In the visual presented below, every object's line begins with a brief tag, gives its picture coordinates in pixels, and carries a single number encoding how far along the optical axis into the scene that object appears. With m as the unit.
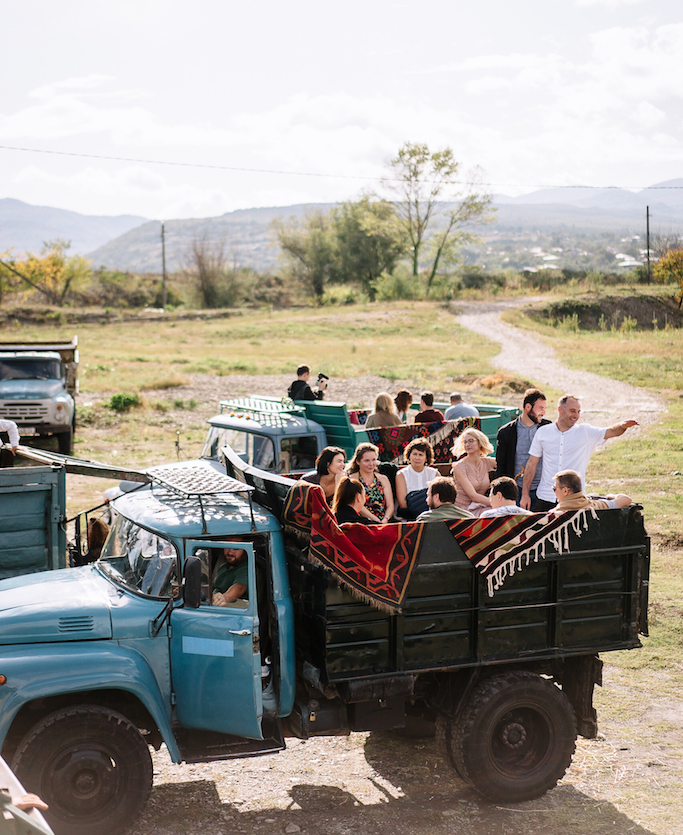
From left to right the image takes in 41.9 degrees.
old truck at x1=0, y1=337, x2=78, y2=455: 18.33
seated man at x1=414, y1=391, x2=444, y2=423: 12.00
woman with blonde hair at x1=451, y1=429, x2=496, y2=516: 7.77
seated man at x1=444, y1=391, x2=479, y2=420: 12.23
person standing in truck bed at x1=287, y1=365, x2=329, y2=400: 12.93
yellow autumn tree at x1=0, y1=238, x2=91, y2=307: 73.12
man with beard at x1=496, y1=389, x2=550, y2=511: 8.71
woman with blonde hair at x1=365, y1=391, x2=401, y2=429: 11.66
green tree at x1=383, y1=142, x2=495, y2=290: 70.75
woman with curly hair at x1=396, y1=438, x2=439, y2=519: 7.81
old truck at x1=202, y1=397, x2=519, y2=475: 10.90
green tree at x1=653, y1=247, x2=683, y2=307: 49.69
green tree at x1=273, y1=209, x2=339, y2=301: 78.44
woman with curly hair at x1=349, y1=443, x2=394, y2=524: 7.35
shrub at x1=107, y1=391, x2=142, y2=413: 24.11
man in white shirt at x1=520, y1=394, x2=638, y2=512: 7.95
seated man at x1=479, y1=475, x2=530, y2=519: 6.45
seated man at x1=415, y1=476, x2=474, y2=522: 6.02
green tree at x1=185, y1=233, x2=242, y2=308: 72.56
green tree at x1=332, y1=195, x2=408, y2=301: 75.50
